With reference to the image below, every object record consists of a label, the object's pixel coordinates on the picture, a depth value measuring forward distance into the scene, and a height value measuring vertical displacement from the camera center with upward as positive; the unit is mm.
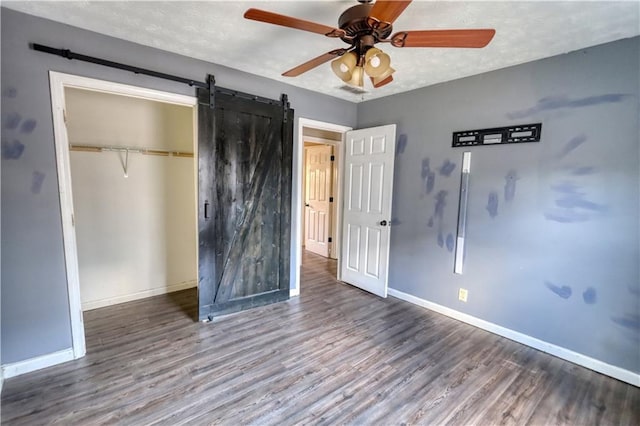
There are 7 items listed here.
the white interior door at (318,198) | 5512 -322
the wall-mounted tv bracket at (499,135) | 2545 +478
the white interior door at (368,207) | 3582 -307
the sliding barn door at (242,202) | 2871 -224
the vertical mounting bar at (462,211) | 2980 -272
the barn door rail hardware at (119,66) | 2061 +899
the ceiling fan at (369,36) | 1382 +779
